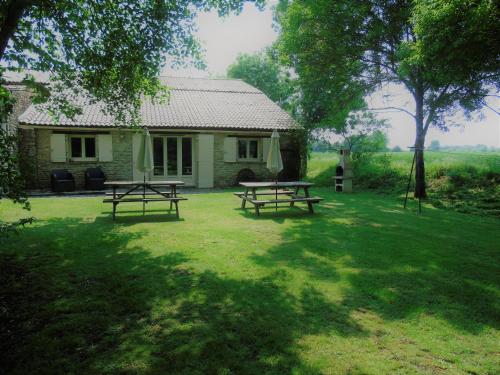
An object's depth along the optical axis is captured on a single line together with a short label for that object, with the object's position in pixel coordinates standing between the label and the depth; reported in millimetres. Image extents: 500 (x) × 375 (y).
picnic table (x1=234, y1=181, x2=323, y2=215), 8277
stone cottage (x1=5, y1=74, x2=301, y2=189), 13805
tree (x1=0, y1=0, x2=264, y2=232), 5934
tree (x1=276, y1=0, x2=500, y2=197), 10329
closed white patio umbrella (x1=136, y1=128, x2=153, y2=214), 8438
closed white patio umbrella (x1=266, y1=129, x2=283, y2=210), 9297
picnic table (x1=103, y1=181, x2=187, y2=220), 7621
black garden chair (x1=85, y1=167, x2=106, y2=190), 13492
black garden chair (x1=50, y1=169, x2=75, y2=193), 12812
